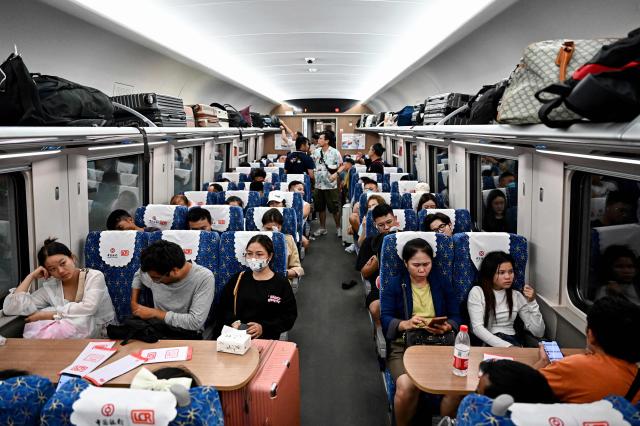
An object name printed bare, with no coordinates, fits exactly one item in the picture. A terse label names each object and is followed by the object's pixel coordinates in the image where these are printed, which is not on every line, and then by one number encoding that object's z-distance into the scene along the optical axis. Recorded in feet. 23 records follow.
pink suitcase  8.29
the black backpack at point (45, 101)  8.15
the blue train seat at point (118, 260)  13.03
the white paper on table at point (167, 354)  8.70
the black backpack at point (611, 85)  5.27
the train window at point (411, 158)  37.19
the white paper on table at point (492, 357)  8.79
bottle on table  8.09
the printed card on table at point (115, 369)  8.00
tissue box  8.83
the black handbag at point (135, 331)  9.60
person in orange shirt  6.85
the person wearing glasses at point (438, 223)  15.90
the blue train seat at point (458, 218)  17.48
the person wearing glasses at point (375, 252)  13.51
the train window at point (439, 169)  27.83
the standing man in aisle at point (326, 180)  31.55
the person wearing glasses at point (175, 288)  10.85
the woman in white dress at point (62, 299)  10.97
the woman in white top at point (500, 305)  11.49
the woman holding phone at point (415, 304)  10.71
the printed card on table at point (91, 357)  8.34
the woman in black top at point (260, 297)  11.94
